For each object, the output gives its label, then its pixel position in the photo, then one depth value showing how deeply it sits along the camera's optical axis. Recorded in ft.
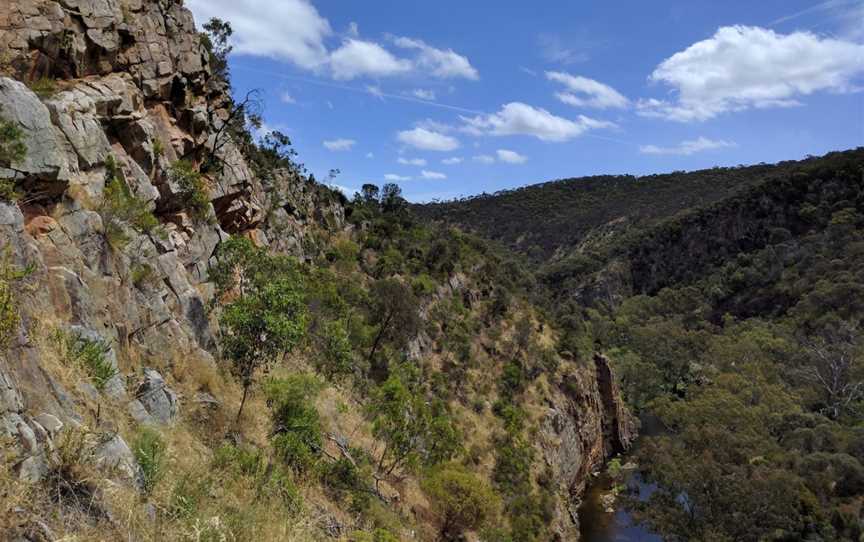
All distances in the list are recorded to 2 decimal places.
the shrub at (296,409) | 34.78
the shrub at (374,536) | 28.23
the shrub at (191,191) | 56.65
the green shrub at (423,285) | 136.46
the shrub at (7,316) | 17.11
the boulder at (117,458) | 16.63
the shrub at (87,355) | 22.39
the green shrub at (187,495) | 16.53
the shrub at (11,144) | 28.04
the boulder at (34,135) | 29.91
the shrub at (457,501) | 63.00
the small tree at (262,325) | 32.89
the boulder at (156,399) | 25.58
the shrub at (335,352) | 57.21
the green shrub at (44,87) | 39.55
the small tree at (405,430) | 55.88
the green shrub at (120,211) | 35.14
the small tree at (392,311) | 107.34
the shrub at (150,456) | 17.94
